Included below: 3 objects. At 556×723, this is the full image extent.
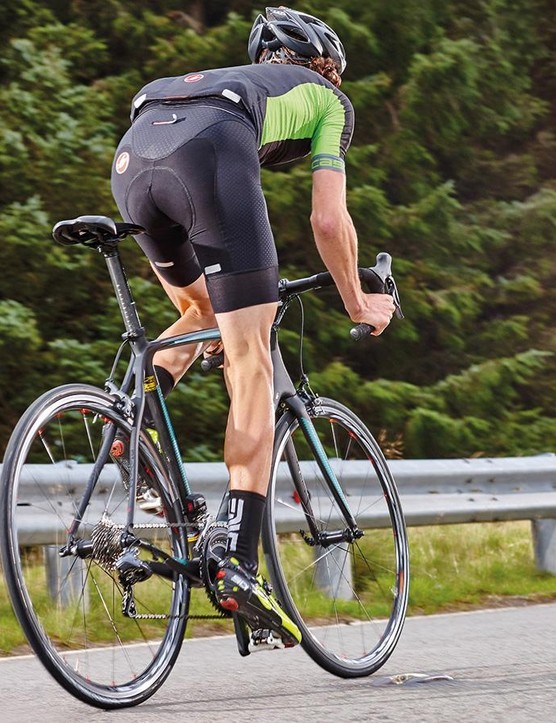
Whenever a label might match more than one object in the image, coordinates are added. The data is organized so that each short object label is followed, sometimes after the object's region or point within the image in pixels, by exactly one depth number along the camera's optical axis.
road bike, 7.45
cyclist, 7.82
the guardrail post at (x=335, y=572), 9.53
